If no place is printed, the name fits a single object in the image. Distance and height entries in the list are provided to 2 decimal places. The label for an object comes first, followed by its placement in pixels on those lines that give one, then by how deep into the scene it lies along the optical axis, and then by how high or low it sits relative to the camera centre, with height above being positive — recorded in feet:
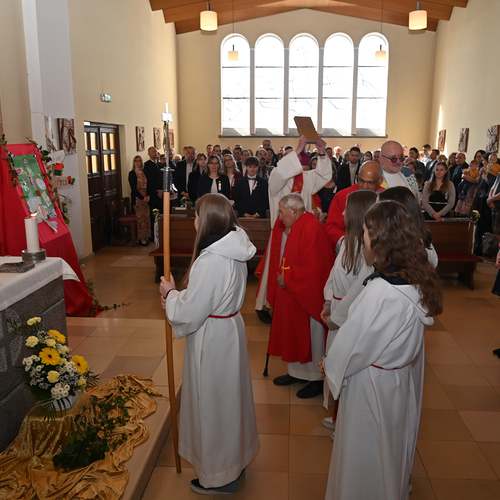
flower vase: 9.66 -4.90
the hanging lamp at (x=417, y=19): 33.91 +7.71
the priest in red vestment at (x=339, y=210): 13.62 -1.99
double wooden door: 31.53 -2.32
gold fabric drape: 8.87 -5.87
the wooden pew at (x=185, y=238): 24.62 -4.72
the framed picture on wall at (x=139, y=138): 39.09 -0.02
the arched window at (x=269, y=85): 55.16 +5.68
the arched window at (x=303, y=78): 55.06 +6.43
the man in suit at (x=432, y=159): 39.36 -1.49
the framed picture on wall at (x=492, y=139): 34.83 +0.09
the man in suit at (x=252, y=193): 25.57 -2.65
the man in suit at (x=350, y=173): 35.97 -2.29
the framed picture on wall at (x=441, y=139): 49.36 +0.09
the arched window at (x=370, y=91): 54.80 +5.09
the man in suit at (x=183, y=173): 34.94 -2.31
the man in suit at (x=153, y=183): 34.86 -2.97
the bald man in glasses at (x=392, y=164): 14.64 -0.68
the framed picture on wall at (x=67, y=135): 25.50 +0.11
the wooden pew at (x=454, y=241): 24.45 -4.73
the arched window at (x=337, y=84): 55.01 +5.82
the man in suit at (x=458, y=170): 34.63 -1.96
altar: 9.78 -3.69
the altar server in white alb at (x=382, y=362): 7.06 -3.15
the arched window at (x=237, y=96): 55.52 +4.49
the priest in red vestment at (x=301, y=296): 13.32 -4.00
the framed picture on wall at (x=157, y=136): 44.04 +0.16
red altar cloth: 17.04 -3.19
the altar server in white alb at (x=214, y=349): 8.64 -3.66
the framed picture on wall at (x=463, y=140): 42.11 +0.01
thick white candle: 11.30 -2.11
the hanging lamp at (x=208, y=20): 34.06 +7.60
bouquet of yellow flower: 9.12 -4.08
